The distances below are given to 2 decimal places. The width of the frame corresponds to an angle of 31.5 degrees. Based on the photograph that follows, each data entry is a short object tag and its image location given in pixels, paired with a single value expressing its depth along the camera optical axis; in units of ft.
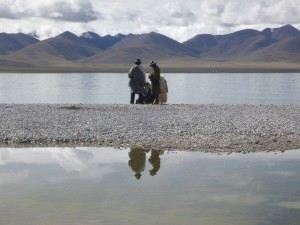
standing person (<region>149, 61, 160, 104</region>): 71.67
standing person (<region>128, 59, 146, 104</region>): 72.74
